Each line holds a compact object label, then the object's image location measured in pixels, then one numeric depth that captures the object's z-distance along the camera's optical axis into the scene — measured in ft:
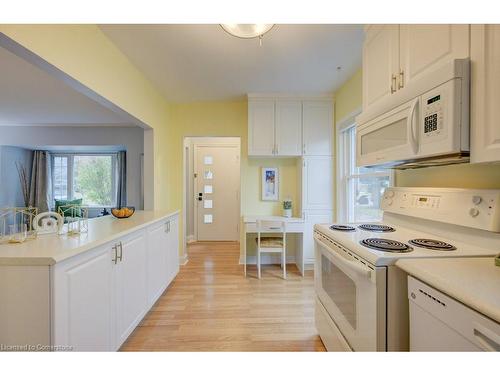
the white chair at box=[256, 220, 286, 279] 9.42
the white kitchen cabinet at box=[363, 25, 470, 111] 3.24
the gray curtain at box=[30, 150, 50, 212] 16.81
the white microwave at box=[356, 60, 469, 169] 2.98
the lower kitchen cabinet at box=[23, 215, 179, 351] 3.36
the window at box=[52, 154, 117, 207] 17.51
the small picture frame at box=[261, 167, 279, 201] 11.16
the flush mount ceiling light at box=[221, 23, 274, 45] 4.44
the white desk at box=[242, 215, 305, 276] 9.83
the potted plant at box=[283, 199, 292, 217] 10.67
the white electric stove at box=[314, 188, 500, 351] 3.07
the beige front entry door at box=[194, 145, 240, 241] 15.64
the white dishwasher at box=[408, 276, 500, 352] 1.95
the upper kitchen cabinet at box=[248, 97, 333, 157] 10.19
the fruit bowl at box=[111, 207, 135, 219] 7.02
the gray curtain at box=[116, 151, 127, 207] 16.83
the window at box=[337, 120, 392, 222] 7.52
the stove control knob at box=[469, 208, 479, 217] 3.42
